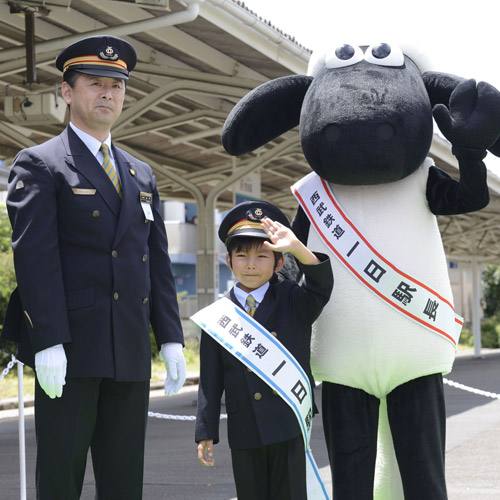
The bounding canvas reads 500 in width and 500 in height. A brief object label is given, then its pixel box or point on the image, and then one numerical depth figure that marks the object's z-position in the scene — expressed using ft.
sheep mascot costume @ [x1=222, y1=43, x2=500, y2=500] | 12.85
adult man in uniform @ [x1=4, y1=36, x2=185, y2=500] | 10.76
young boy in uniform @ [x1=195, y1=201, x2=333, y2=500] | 12.09
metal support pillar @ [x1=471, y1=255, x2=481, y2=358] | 82.43
